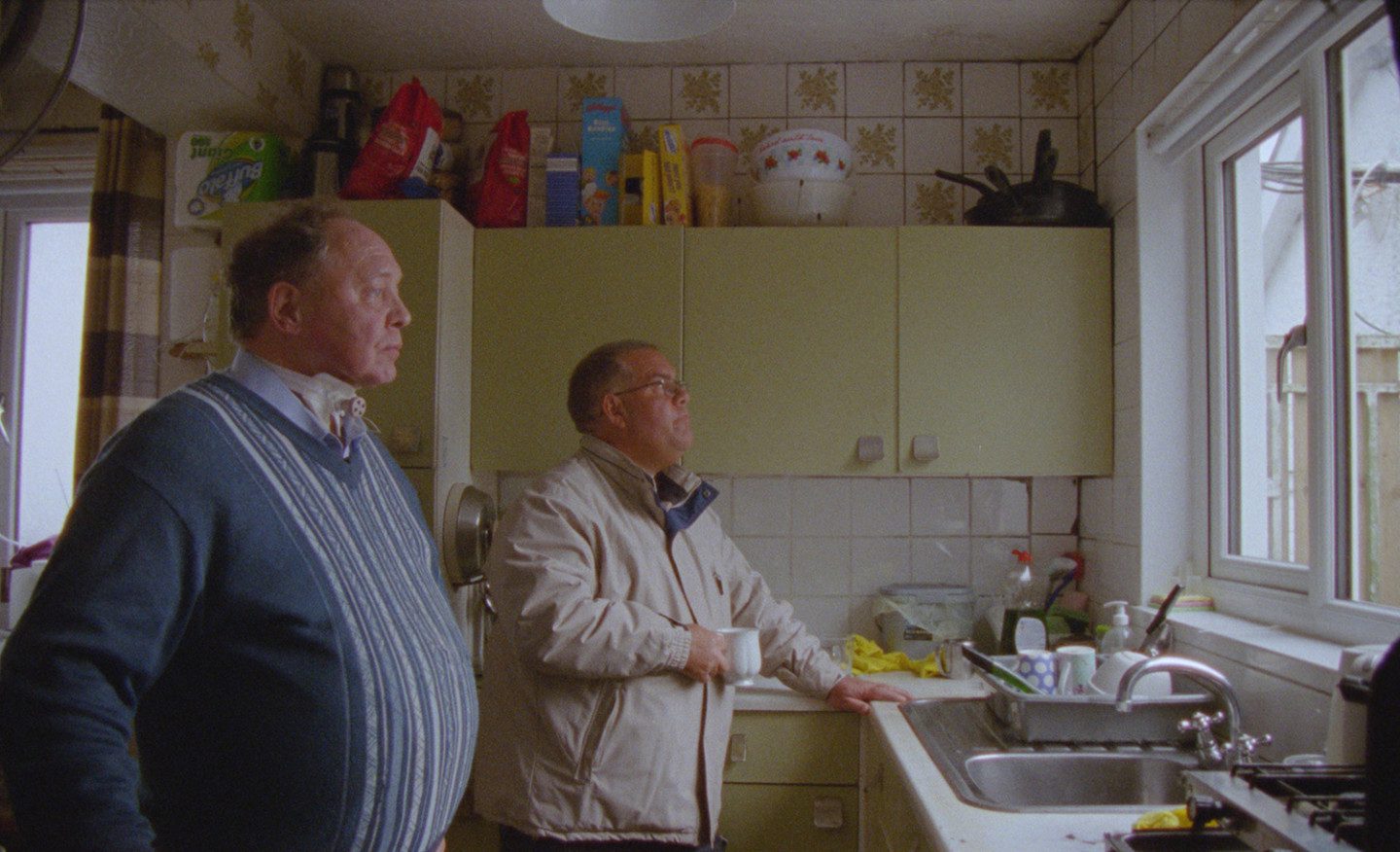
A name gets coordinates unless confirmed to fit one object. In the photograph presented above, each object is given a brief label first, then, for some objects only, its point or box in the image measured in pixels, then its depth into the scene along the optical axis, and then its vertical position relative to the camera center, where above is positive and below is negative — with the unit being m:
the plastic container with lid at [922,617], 2.39 -0.36
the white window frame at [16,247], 2.93 +0.68
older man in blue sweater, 0.83 -0.16
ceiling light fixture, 1.39 +0.68
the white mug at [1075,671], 1.76 -0.36
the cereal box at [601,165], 2.46 +0.81
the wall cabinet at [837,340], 2.33 +0.34
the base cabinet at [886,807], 1.53 -0.60
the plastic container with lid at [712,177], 2.48 +0.79
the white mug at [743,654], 1.68 -0.32
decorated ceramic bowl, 2.37 +0.82
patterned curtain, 2.47 +0.47
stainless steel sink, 1.57 -0.49
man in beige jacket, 1.58 -0.30
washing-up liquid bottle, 2.34 -0.32
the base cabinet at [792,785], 2.10 -0.69
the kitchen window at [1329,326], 1.55 +0.29
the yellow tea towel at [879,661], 2.28 -0.45
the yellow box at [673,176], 2.41 +0.77
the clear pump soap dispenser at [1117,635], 1.95 -0.32
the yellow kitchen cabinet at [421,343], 2.14 +0.29
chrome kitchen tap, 1.46 -0.35
